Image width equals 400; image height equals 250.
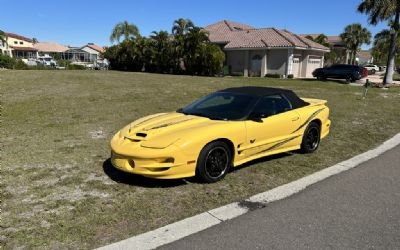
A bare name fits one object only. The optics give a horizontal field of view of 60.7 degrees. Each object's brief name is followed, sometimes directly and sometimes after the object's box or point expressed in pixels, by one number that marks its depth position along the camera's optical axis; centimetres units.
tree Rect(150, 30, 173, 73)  3262
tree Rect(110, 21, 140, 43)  5312
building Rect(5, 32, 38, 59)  8888
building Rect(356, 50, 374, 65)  11959
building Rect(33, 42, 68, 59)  9541
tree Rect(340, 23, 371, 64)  6191
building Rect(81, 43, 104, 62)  9238
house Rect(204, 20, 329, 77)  3394
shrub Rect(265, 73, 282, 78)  3341
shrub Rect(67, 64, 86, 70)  4116
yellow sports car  446
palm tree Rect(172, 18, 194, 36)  3122
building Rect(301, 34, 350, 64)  5497
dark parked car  2914
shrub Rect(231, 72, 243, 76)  3568
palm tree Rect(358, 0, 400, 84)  2363
